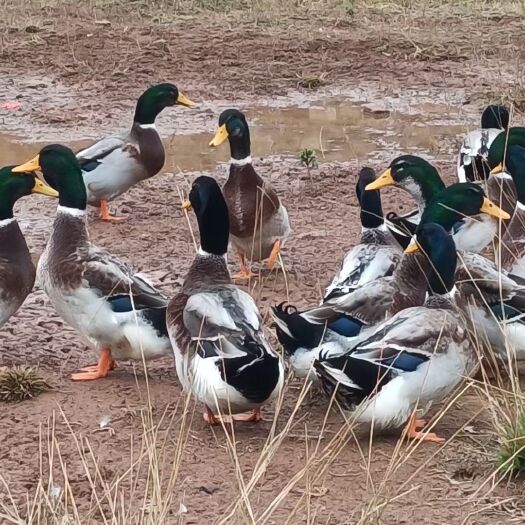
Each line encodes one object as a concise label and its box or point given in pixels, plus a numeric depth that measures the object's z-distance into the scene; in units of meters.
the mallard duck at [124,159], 8.44
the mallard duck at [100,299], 5.50
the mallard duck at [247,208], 7.03
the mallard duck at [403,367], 4.58
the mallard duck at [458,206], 5.73
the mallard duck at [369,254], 5.89
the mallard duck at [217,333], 4.64
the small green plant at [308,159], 9.16
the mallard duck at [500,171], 7.32
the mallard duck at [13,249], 5.79
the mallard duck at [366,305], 5.11
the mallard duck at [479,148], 8.11
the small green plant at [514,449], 4.23
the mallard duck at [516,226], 6.13
